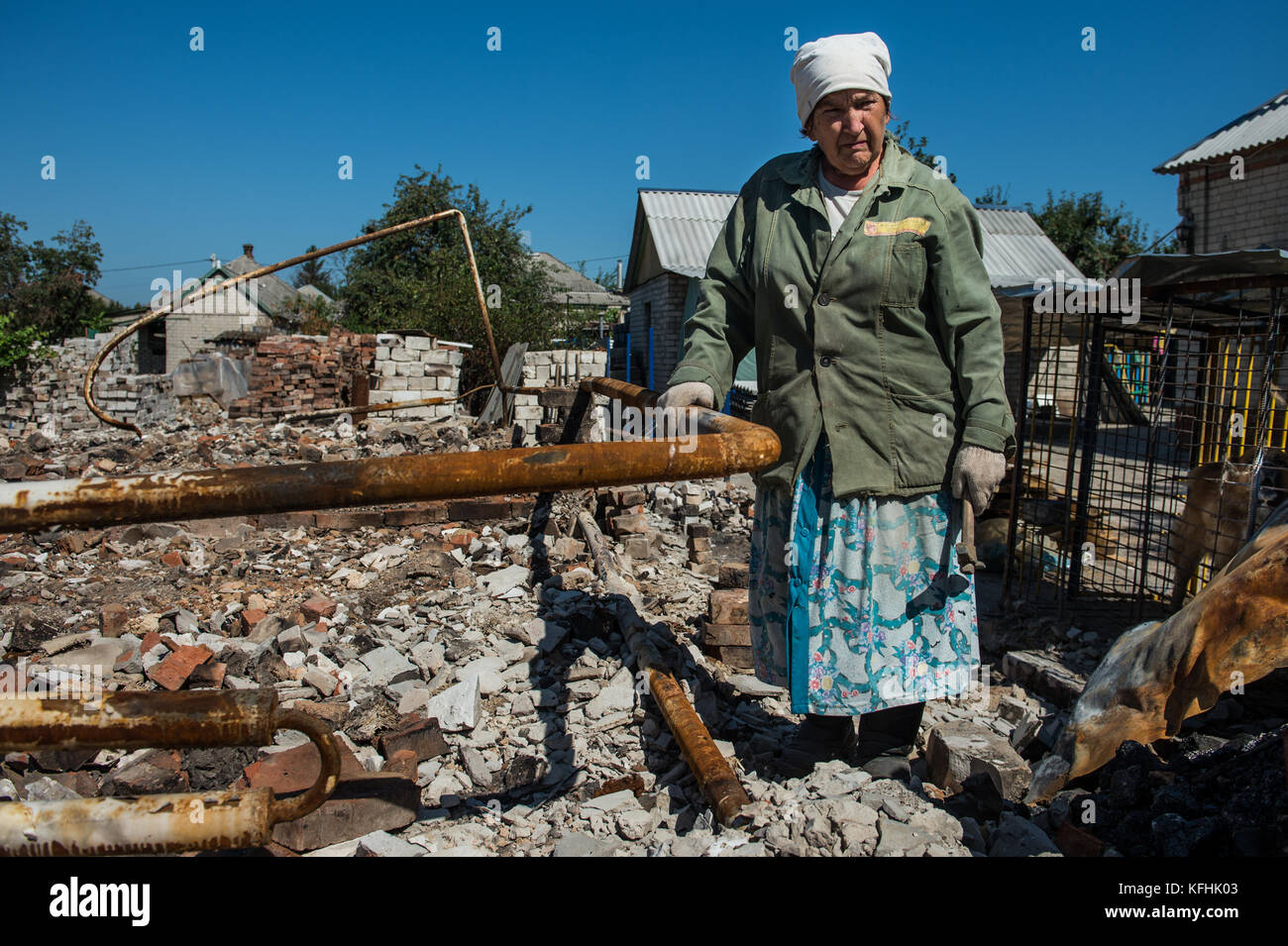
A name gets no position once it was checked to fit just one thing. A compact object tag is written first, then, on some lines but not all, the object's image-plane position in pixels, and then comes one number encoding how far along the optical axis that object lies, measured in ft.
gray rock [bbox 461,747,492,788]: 7.91
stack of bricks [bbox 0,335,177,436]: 43.93
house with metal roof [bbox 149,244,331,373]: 97.81
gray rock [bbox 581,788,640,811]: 7.12
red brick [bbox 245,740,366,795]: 7.34
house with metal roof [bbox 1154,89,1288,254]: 40.83
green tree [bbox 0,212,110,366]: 105.40
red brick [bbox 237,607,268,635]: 11.55
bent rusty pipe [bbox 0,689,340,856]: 3.73
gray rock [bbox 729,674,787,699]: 9.94
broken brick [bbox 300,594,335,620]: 11.82
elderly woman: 6.78
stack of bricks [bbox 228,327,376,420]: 40.93
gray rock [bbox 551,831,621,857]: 6.25
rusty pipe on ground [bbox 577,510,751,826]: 6.20
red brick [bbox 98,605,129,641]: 11.25
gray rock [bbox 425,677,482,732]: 8.82
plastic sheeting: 43.42
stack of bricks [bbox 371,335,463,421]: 40.11
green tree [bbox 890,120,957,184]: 65.31
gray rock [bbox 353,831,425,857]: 6.28
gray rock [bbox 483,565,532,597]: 12.76
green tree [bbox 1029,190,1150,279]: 81.56
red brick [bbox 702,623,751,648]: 10.92
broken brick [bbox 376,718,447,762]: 8.18
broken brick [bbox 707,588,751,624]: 11.05
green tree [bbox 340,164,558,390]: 67.15
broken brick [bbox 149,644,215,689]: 9.43
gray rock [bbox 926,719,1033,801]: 7.09
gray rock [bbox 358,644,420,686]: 9.93
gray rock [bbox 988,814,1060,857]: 5.89
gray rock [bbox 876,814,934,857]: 5.72
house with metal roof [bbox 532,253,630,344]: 67.10
